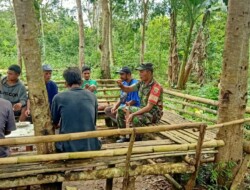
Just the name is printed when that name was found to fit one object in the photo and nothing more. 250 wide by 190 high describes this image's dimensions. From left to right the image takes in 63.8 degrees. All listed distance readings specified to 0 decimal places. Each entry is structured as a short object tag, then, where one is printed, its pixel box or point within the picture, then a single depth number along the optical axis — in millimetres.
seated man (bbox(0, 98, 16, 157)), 2092
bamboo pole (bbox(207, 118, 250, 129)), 2397
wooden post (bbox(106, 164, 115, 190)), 2336
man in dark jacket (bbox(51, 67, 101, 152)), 2154
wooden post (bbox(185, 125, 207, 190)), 2225
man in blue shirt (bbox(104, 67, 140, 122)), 3595
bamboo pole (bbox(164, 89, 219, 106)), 3443
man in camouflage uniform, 2980
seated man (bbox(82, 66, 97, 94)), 4146
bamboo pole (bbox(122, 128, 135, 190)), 2053
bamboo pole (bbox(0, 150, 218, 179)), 1983
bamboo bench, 1957
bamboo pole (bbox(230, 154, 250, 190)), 2547
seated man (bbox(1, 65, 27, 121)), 3487
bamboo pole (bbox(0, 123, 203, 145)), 1836
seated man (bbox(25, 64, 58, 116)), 3585
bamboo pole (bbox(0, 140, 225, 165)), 1936
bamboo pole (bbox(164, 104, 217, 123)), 3512
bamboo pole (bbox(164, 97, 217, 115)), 3544
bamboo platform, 2672
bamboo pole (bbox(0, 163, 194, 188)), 2006
